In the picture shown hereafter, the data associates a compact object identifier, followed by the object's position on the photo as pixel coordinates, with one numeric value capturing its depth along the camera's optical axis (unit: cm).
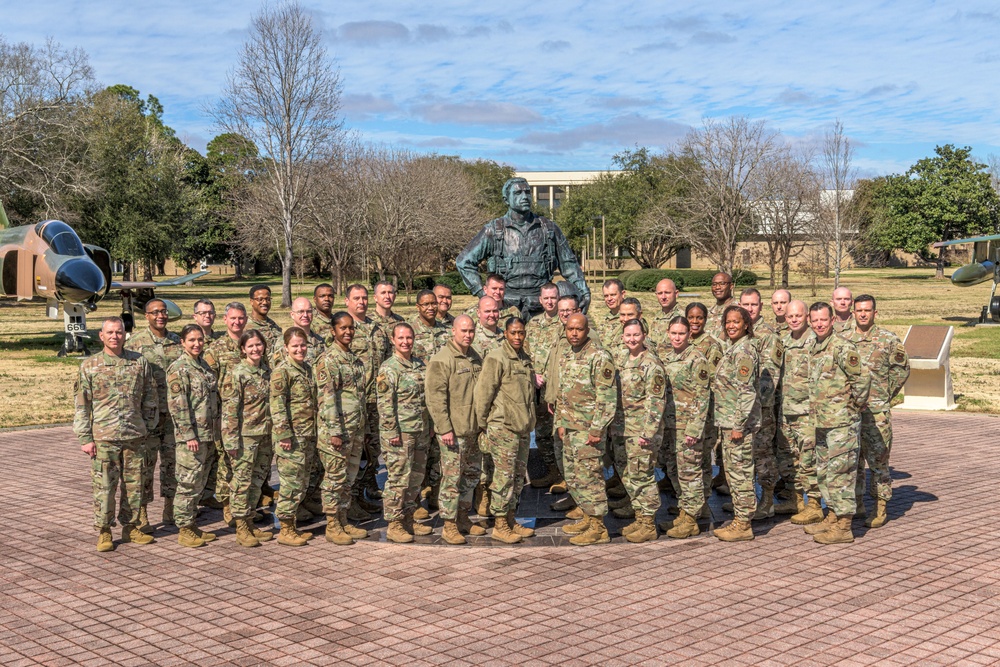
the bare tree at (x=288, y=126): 3938
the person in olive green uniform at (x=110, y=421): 730
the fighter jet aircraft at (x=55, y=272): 2102
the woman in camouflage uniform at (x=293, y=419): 728
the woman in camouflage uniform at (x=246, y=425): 739
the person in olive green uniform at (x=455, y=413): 724
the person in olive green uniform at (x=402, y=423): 733
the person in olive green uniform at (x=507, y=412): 727
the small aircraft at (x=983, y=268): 2900
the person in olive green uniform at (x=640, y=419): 730
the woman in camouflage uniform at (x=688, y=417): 746
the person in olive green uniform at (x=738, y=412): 730
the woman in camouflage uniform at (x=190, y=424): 741
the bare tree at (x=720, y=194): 4428
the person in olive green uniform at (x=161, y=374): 792
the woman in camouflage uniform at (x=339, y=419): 732
